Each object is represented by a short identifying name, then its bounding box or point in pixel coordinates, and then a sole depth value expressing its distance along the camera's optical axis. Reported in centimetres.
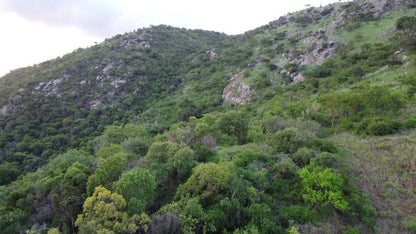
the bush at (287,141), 2197
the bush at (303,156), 1973
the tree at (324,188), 1471
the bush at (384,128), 2317
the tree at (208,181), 1542
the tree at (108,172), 1688
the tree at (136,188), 1389
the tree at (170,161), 1827
